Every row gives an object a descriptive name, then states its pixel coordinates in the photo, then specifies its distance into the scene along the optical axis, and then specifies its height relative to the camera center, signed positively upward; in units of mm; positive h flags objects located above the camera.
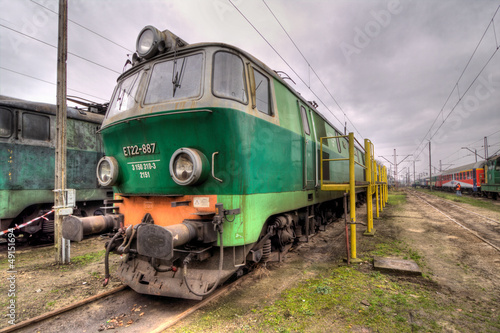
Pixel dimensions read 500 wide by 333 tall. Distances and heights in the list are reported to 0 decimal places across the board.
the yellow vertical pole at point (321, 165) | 6068 +170
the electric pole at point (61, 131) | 5910 +972
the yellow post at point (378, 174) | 10055 -66
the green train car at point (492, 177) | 21738 -452
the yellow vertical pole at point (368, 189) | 6629 -427
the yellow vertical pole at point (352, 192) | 5652 -393
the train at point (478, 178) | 22141 -641
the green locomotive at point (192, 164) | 3389 +140
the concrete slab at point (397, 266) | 4730 -1673
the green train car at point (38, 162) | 6730 +382
